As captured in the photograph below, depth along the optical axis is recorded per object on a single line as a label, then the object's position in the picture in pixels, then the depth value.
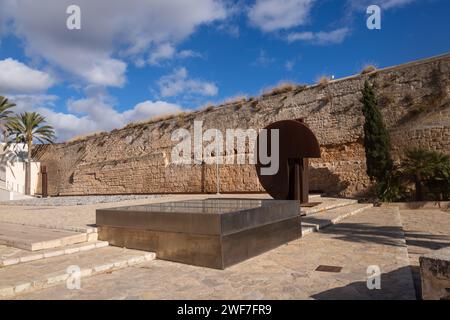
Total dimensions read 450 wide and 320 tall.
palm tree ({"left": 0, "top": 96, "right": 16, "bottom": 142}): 24.41
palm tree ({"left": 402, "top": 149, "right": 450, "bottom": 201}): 10.95
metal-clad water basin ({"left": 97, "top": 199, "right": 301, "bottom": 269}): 4.26
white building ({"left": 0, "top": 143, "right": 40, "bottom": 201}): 27.84
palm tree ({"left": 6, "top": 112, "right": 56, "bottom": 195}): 26.56
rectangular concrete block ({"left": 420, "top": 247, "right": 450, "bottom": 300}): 2.57
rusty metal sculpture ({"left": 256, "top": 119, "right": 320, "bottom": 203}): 9.30
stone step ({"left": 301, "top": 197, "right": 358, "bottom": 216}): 8.94
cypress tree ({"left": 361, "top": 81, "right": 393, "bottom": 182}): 12.64
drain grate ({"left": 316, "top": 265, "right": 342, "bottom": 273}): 4.01
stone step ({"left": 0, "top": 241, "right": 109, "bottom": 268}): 4.39
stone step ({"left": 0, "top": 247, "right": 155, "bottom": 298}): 3.47
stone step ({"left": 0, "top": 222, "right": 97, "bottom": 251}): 5.07
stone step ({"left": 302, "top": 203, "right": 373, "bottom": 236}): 6.84
